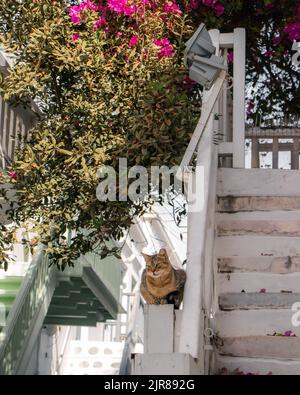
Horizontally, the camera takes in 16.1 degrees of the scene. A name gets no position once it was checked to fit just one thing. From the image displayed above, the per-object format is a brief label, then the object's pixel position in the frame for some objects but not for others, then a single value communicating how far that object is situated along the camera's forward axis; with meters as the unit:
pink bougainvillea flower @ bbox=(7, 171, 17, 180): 9.24
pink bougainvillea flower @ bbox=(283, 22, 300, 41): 9.73
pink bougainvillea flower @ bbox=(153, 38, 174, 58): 9.50
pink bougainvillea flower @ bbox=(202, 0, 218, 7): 9.62
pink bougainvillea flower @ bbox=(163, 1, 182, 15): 9.55
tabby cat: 6.01
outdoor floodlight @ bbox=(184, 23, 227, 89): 6.96
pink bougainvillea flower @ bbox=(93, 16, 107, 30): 9.70
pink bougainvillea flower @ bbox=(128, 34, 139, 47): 9.57
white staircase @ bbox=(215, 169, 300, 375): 6.68
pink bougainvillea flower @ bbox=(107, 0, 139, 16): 9.57
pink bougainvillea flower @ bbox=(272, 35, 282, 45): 10.10
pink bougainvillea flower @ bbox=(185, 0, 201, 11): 9.65
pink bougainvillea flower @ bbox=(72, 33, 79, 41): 9.52
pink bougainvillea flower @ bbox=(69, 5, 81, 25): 9.61
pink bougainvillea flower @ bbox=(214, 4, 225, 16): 9.64
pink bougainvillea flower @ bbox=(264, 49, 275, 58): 10.39
